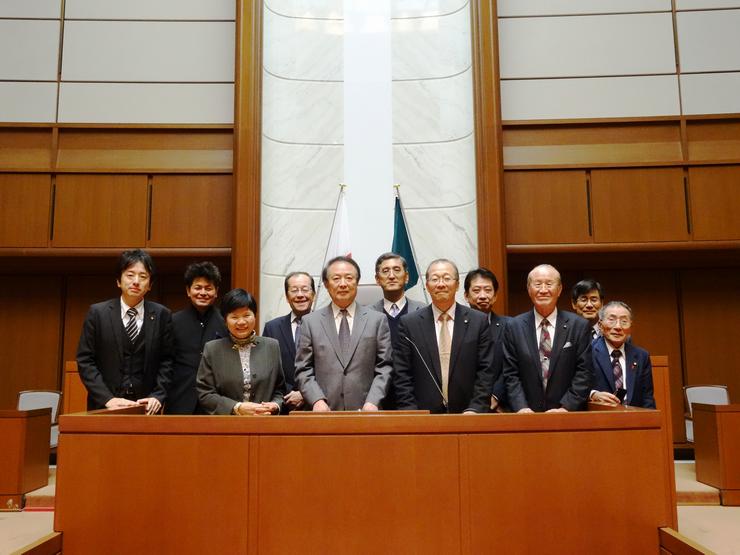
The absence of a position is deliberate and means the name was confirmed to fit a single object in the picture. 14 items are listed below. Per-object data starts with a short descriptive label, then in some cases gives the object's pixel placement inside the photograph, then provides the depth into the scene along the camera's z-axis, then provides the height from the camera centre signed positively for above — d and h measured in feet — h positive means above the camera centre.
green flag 14.52 +2.50
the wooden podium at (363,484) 6.60 -1.35
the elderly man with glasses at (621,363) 9.67 -0.17
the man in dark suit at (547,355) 8.45 -0.03
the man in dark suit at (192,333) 9.64 +0.33
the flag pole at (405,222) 14.88 +3.18
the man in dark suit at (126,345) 8.80 +0.14
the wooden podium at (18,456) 11.23 -1.80
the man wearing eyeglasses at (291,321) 10.23 +0.55
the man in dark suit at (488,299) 9.37 +0.86
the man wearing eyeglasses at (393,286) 10.38 +1.11
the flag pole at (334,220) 15.38 +3.30
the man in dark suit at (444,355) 8.61 -0.02
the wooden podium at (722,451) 11.56 -1.83
